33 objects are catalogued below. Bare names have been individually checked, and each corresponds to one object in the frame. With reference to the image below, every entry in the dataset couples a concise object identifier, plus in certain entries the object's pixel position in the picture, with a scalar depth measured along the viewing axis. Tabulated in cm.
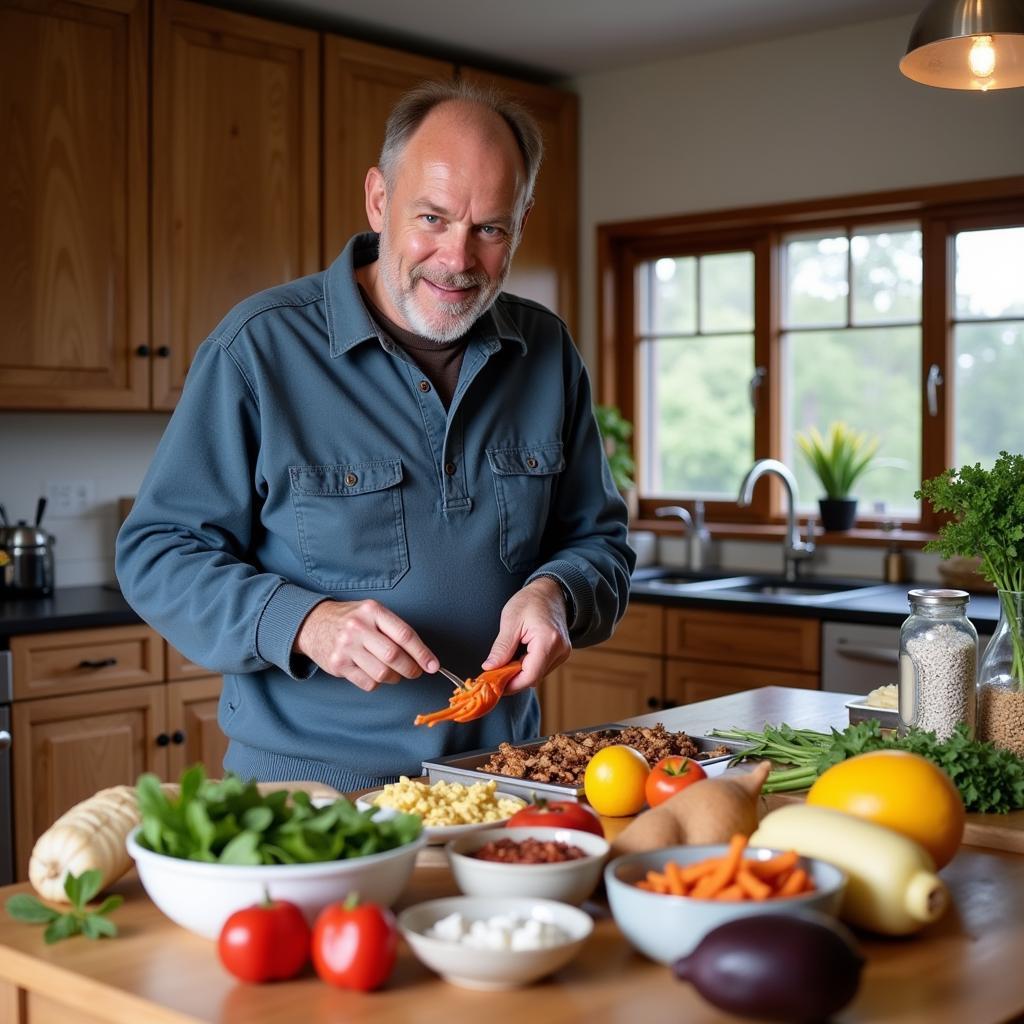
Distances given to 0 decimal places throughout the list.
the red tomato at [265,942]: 111
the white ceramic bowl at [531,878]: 123
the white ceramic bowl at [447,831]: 145
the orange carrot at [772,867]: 118
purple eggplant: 100
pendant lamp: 226
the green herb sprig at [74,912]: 125
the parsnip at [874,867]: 123
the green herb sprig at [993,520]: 189
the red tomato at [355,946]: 110
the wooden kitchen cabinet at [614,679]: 431
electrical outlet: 417
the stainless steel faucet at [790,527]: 455
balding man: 199
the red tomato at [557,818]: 139
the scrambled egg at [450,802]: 151
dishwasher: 372
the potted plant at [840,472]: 460
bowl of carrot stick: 112
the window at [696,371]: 498
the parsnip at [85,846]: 132
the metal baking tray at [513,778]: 171
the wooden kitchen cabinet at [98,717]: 341
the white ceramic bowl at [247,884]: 116
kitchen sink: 427
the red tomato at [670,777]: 158
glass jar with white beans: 190
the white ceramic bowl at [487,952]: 109
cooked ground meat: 178
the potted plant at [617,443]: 490
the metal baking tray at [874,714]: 218
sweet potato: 133
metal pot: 380
